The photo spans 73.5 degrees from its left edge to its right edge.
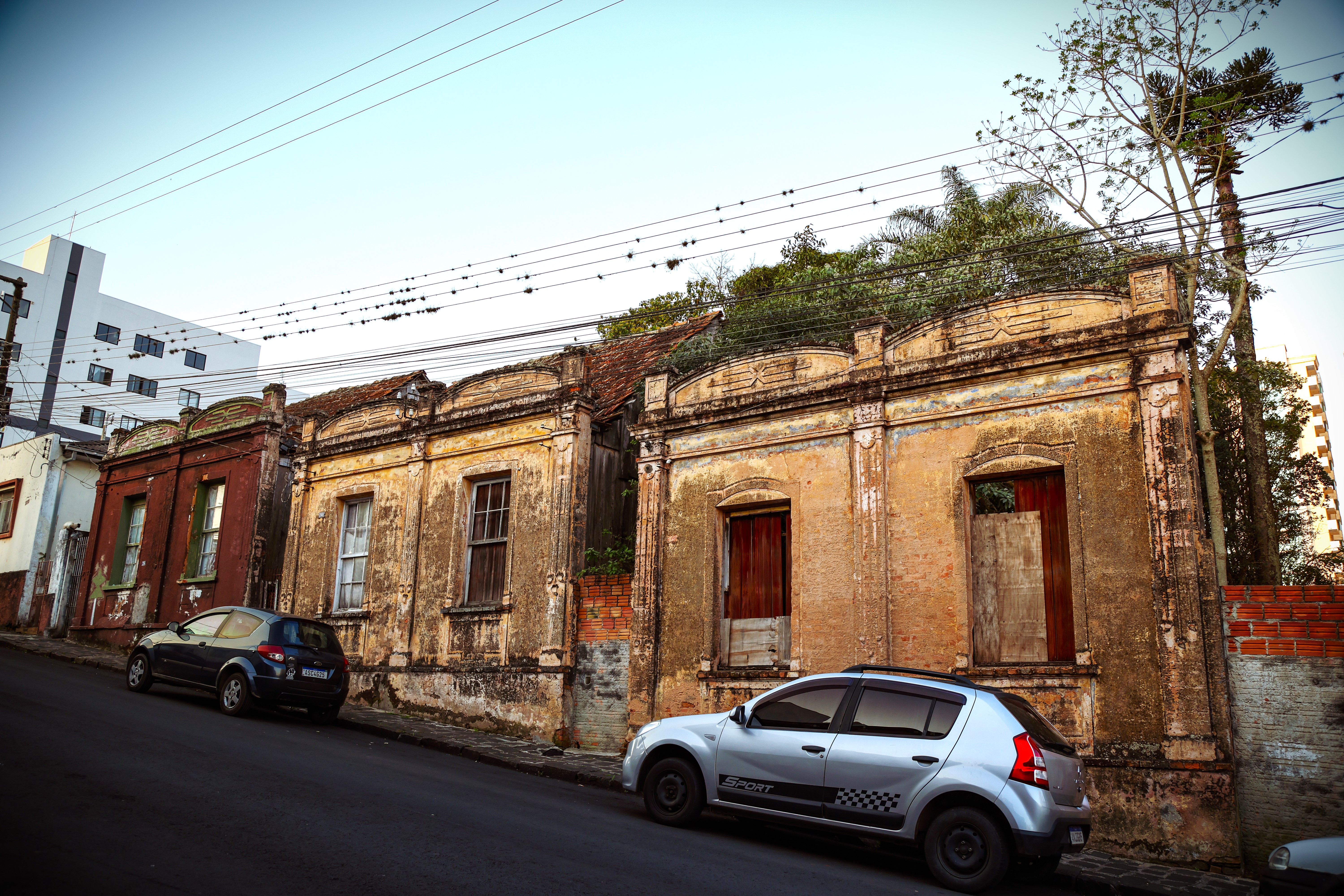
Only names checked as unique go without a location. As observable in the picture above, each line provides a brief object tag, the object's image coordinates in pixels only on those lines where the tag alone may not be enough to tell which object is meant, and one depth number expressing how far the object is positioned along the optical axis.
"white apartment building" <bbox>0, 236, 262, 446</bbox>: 46.69
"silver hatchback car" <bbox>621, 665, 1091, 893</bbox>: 6.91
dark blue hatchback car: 12.67
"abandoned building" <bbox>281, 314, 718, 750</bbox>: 14.19
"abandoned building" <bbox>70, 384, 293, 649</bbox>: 19.02
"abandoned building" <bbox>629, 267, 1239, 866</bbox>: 9.30
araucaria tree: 13.25
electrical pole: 21.73
